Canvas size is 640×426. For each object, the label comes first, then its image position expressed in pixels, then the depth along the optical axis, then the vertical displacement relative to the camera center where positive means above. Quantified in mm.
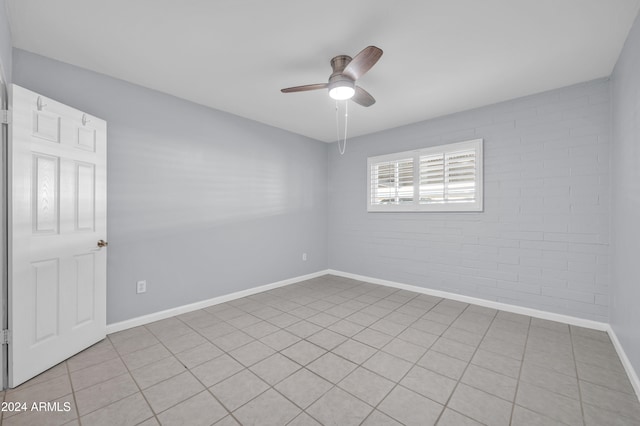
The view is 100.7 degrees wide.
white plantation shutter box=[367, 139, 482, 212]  3582 +512
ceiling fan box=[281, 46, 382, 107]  1963 +1140
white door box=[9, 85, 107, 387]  1893 -195
